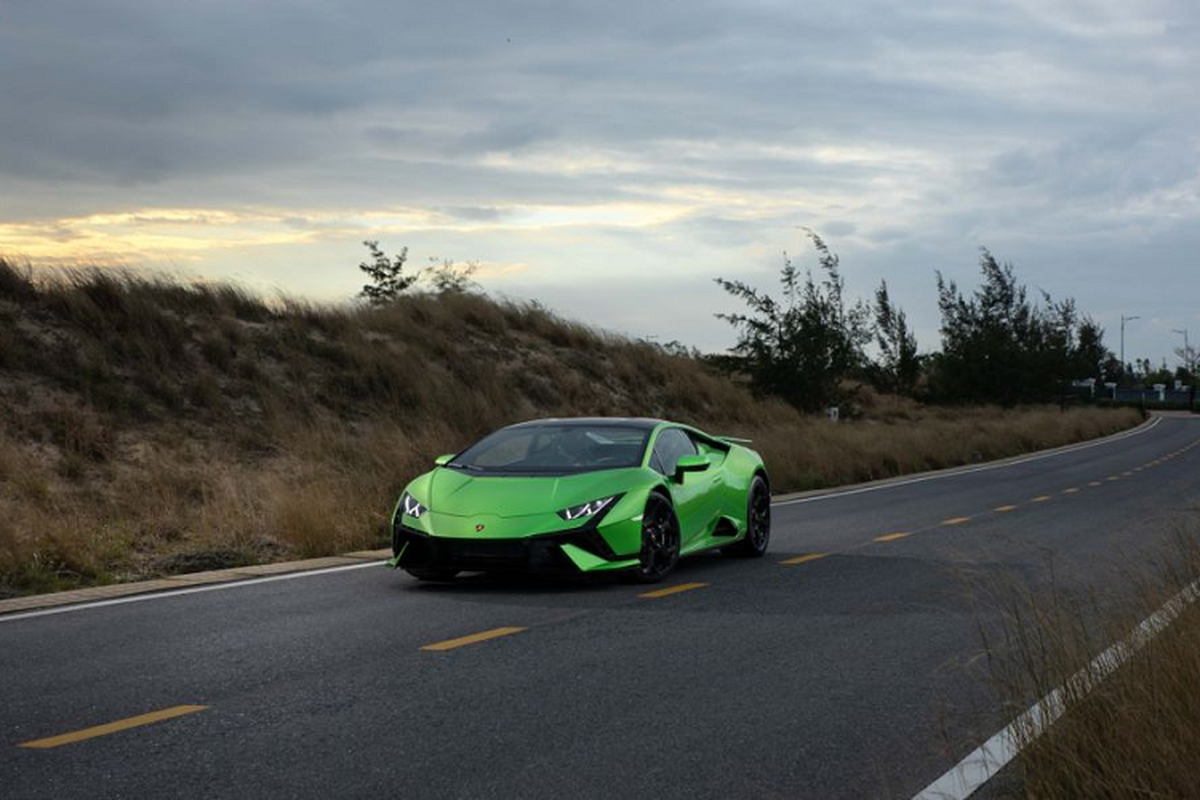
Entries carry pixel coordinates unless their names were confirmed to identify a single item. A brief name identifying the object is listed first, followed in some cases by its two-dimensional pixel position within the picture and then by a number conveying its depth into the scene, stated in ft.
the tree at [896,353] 247.29
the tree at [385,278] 163.94
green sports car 36.99
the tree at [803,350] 142.41
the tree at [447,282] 150.82
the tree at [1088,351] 298.97
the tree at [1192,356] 529.86
